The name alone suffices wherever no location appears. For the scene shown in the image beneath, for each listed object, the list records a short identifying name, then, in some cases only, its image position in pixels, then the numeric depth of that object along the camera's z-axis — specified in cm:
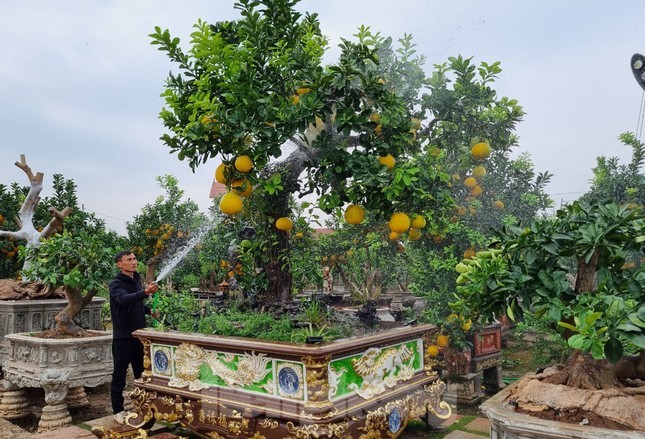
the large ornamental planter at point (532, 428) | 220
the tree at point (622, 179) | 716
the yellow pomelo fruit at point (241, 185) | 411
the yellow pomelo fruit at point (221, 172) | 409
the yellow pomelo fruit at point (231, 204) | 410
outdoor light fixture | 462
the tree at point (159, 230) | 1249
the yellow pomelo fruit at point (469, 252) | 571
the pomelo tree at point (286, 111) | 385
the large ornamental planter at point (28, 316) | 705
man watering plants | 500
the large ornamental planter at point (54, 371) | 533
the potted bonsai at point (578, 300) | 226
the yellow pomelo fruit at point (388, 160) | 409
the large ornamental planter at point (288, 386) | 339
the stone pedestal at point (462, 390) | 561
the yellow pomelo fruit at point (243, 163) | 391
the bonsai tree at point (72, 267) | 560
